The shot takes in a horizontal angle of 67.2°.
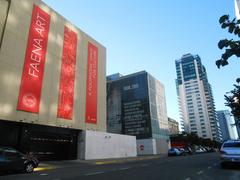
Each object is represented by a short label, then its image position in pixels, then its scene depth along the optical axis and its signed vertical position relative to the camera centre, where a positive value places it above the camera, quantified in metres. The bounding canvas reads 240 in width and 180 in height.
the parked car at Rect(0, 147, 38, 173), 11.58 -1.00
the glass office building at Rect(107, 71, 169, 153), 63.98 +12.85
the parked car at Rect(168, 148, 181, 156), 34.94 -1.95
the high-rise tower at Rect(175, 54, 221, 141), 140.57 +13.70
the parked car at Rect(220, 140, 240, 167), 11.14 -0.76
